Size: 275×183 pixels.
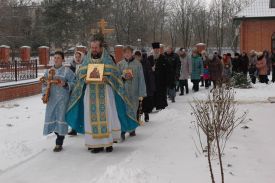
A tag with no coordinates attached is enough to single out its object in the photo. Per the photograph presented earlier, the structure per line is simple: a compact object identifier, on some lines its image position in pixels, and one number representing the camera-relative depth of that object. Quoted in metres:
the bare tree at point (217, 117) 5.61
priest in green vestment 7.67
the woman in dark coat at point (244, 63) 20.83
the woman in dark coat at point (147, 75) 10.21
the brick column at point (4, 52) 27.76
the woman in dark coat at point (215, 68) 18.16
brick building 32.78
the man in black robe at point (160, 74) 12.26
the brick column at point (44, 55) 33.31
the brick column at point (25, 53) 31.68
